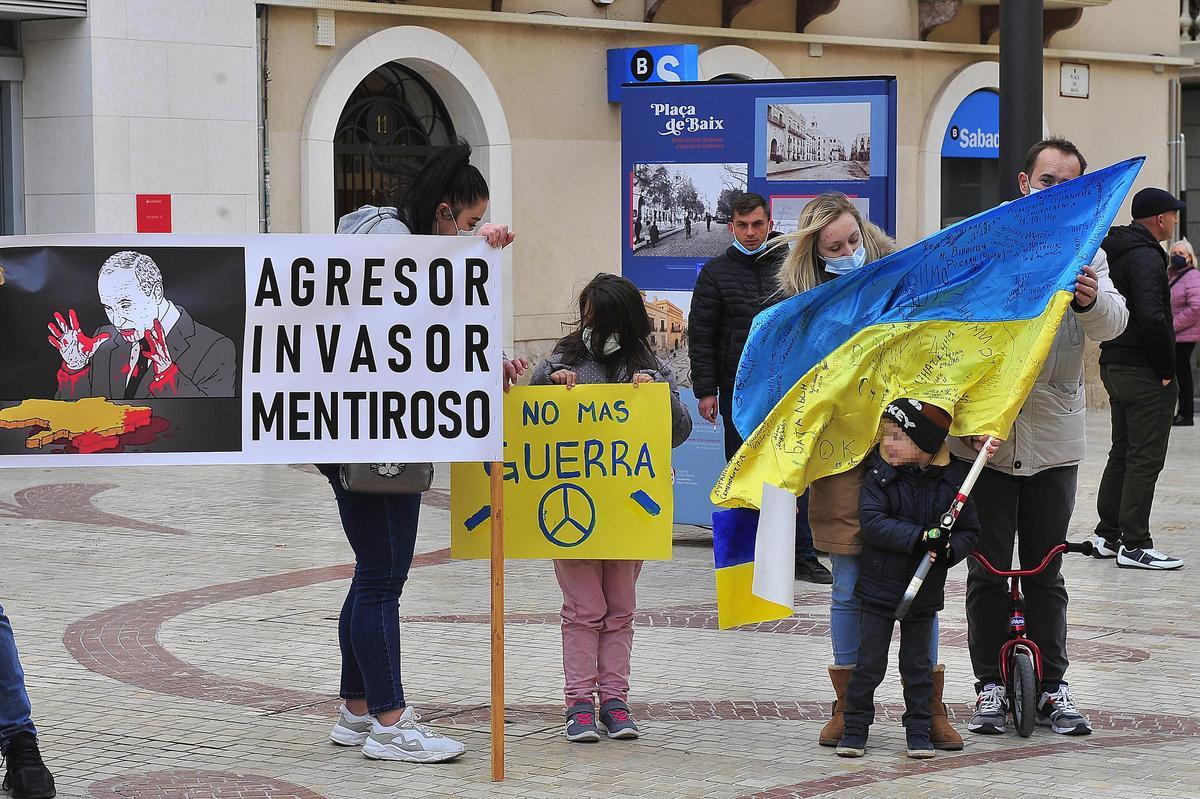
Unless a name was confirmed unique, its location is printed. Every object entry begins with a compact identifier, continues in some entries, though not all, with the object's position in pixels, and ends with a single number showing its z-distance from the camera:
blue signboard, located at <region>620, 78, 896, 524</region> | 9.98
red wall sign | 14.76
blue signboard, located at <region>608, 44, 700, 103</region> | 17.44
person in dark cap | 9.16
